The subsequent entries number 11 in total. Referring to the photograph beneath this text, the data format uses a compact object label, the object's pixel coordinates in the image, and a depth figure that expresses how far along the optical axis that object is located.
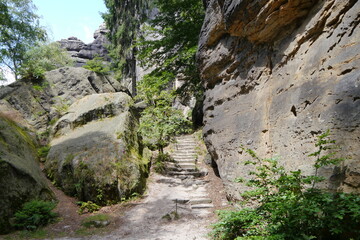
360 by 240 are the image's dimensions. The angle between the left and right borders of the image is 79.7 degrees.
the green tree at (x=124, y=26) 19.50
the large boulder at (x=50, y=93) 13.47
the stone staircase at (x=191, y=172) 7.73
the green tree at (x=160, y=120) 10.72
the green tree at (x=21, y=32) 19.48
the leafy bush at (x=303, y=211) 2.91
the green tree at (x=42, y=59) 14.81
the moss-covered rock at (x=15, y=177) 5.91
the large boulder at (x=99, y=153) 7.85
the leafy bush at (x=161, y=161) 10.73
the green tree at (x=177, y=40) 11.95
